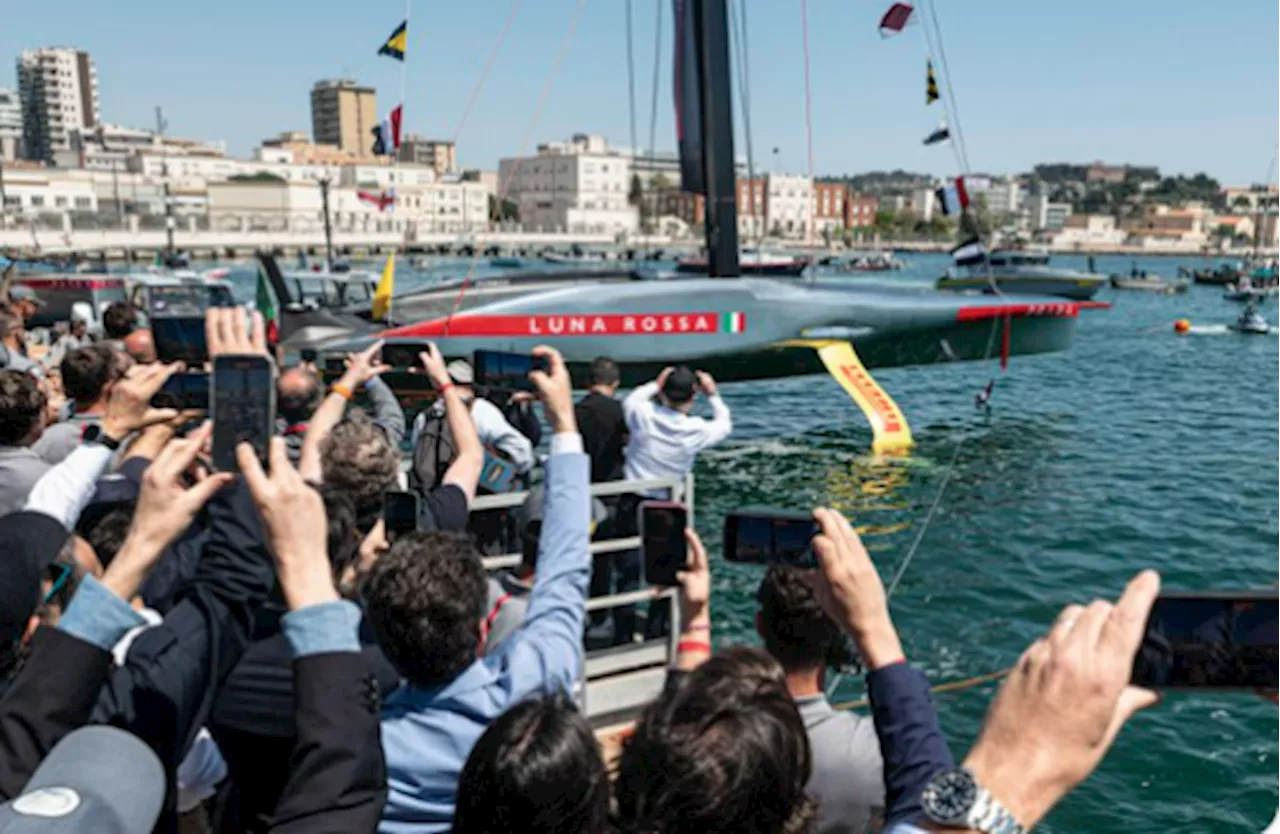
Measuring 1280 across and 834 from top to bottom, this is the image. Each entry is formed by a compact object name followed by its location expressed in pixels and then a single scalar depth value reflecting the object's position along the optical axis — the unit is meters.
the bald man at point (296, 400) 4.82
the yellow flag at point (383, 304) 13.88
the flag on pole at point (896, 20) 13.75
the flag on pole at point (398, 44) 14.23
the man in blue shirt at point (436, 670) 2.07
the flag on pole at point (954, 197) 15.51
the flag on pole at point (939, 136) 15.92
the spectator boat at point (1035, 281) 41.09
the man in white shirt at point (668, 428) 6.20
